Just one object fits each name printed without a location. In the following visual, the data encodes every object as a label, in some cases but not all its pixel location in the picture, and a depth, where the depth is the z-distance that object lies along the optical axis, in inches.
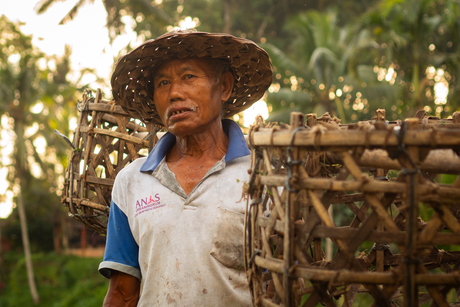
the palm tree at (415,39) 384.8
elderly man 63.2
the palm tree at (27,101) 632.4
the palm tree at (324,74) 496.4
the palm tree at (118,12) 564.4
